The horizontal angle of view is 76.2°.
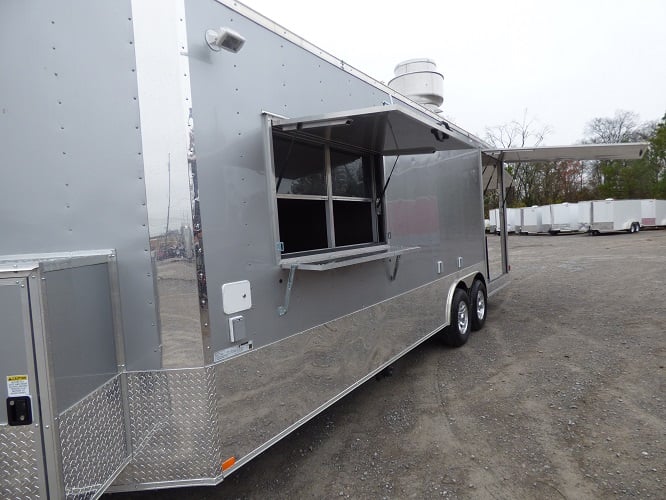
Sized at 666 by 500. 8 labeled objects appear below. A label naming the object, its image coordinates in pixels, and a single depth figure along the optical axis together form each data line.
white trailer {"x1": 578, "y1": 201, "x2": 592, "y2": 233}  25.69
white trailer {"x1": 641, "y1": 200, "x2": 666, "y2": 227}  26.39
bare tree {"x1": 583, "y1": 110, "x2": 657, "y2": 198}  34.44
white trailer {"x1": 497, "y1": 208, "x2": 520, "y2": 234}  32.16
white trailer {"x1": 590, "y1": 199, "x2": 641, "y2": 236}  24.61
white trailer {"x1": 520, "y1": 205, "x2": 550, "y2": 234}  29.58
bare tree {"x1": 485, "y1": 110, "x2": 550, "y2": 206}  38.84
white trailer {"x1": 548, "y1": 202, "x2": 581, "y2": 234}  26.88
